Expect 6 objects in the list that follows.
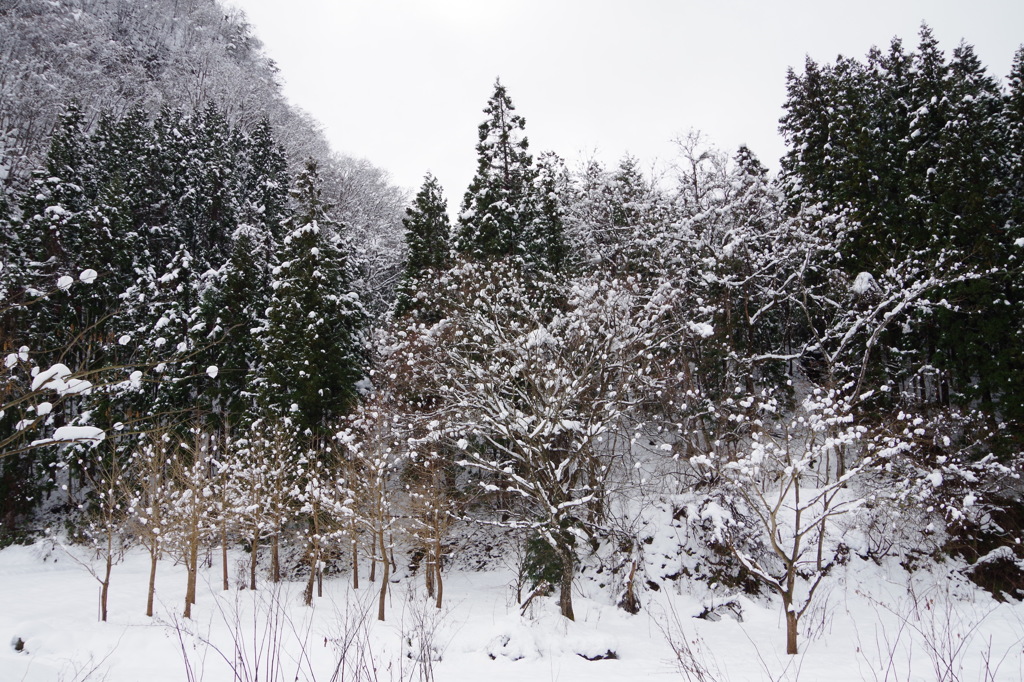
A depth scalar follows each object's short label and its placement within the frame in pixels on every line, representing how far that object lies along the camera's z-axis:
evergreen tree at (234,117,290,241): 28.53
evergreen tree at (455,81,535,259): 21.66
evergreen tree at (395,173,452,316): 22.45
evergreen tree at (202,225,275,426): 22.86
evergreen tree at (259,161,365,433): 20.12
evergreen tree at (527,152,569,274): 22.53
